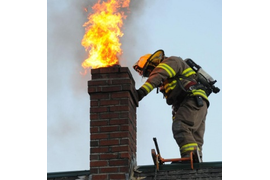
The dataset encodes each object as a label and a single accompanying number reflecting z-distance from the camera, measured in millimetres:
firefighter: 18550
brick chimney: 14946
